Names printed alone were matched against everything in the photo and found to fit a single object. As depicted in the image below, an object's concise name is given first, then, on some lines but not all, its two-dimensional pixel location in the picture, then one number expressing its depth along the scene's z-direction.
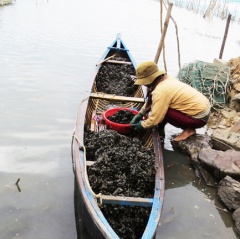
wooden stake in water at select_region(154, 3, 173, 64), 6.95
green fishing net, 7.15
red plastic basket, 4.30
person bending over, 4.13
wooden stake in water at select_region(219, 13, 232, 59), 10.00
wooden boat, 2.51
